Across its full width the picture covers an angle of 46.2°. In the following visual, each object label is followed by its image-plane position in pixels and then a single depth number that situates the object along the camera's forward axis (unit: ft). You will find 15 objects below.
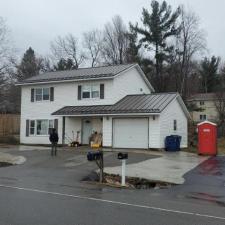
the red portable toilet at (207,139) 55.32
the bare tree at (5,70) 104.49
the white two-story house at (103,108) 62.97
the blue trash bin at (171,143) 62.16
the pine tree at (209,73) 155.15
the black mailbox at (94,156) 31.86
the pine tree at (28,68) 151.09
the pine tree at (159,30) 111.92
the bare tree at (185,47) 114.80
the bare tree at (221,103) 102.10
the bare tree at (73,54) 137.26
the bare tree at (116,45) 123.17
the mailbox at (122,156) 32.05
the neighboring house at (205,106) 149.02
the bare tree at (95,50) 132.48
